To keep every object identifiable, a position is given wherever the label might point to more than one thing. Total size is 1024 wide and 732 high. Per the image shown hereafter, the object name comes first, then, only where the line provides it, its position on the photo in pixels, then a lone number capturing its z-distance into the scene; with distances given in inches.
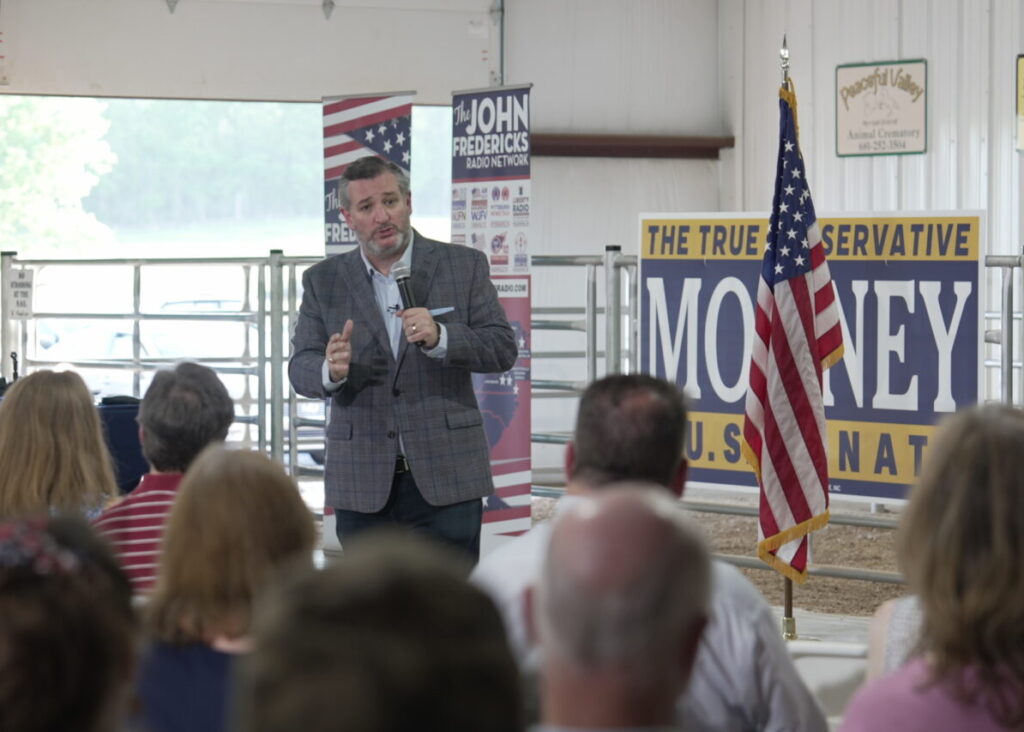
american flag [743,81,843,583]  353.1
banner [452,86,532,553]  480.1
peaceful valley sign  757.5
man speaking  272.5
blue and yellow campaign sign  402.9
